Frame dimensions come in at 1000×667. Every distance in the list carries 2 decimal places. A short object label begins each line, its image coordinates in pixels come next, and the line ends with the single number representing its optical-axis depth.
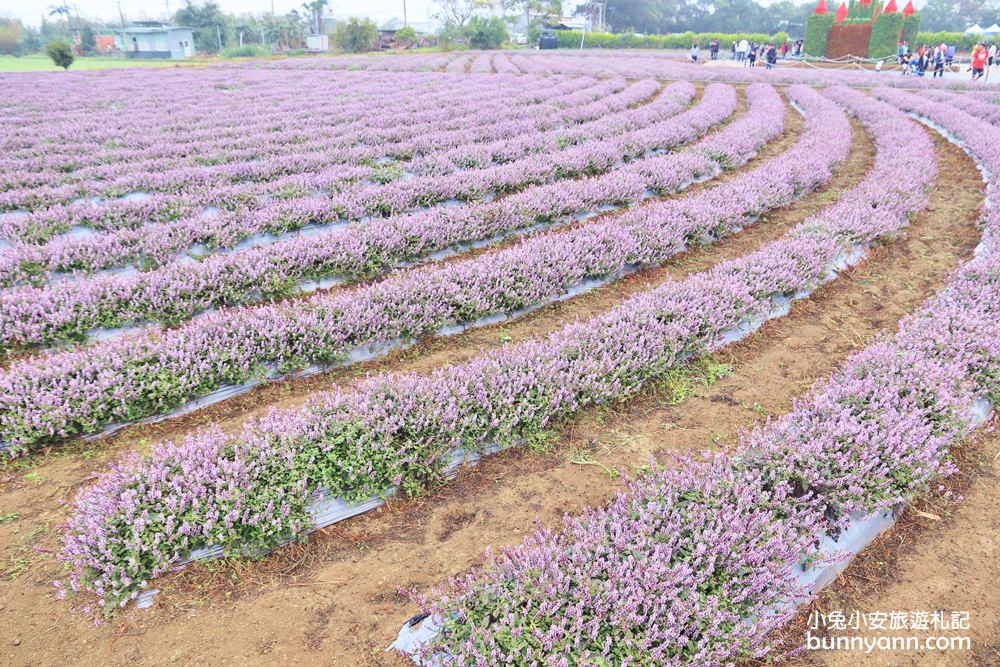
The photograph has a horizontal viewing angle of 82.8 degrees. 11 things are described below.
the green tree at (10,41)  70.00
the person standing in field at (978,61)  29.30
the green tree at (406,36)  64.69
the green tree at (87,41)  72.33
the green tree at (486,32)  61.44
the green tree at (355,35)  57.97
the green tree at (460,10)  82.44
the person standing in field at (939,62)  31.38
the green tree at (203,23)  68.62
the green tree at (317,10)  101.88
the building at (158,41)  64.50
